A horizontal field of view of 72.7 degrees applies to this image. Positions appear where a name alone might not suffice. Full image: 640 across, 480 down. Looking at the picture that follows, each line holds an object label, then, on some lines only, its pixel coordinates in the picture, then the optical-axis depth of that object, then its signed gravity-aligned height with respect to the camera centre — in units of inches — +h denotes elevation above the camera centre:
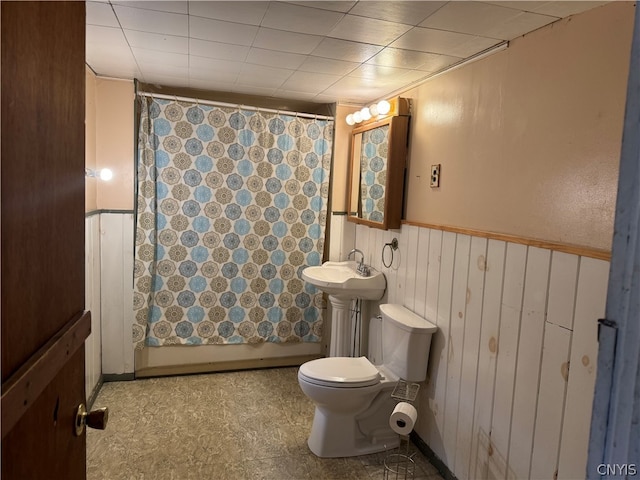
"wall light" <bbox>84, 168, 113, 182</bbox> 103.0 +3.3
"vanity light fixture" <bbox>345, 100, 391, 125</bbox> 106.8 +23.1
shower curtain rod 115.0 +24.5
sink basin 112.1 -22.0
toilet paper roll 82.7 -41.4
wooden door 22.5 -3.2
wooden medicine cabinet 105.8 +7.4
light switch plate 92.9 +5.8
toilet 89.9 -39.2
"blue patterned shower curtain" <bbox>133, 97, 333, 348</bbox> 118.4 -8.7
